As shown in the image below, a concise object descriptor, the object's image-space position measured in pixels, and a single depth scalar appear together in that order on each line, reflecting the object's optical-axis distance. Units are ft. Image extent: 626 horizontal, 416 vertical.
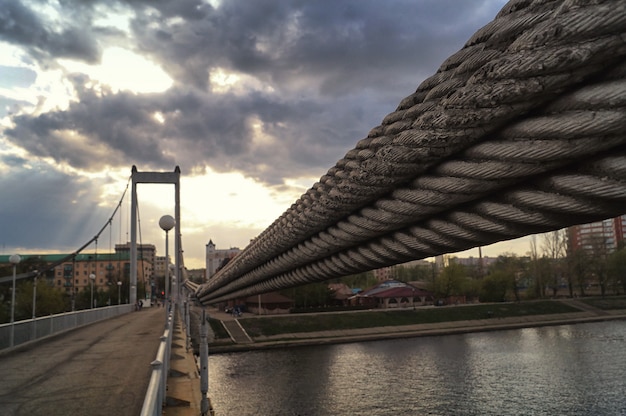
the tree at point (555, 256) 187.21
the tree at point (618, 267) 177.27
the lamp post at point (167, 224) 41.98
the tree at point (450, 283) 180.45
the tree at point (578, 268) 183.54
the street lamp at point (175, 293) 67.36
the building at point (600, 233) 198.19
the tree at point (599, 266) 182.39
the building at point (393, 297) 167.78
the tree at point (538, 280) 184.34
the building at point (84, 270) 269.64
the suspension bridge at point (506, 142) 4.46
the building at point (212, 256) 437.58
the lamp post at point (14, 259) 41.84
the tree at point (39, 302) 110.93
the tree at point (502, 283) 176.04
